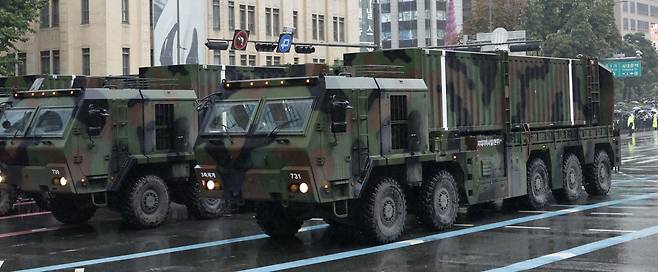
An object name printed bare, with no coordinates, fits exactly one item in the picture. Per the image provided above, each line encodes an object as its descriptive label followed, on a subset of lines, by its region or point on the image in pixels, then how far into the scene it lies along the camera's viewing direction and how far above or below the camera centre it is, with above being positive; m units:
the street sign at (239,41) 31.20 +3.92
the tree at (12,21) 27.06 +4.25
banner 31.20 +4.40
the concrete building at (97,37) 45.19 +6.21
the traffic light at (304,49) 32.96 +3.75
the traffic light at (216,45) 30.05 +3.67
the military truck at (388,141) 11.16 +0.02
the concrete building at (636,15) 136.88 +20.43
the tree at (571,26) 57.00 +7.83
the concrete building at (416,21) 109.75 +15.86
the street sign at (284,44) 32.22 +3.88
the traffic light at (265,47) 31.94 +3.77
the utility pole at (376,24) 28.12 +4.13
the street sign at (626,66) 60.75 +5.07
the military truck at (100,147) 13.57 +0.04
